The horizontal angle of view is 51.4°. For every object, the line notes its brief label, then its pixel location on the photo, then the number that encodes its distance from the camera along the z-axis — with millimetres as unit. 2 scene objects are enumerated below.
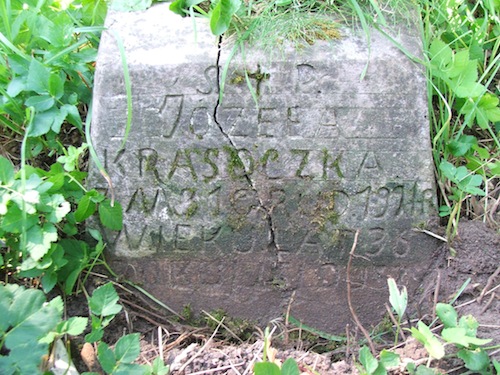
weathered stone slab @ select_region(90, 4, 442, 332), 682
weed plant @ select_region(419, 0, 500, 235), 710
